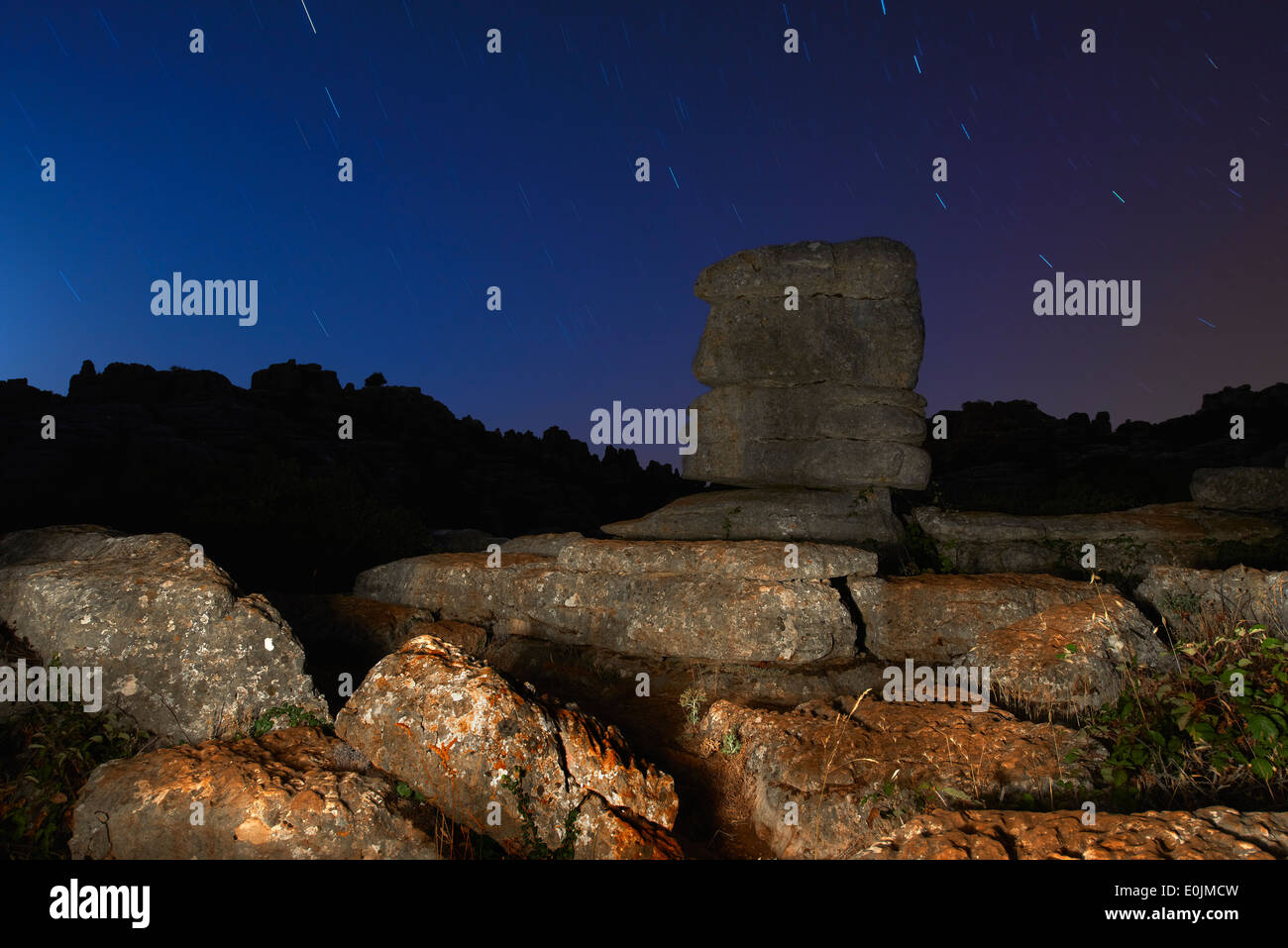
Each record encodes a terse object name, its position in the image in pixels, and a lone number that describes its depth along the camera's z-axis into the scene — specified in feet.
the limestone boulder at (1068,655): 20.54
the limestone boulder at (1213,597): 22.34
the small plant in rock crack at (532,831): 15.25
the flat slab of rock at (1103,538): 30.12
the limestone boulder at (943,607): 25.32
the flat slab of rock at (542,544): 34.04
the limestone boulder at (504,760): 15.64
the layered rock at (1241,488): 31.40
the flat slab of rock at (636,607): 25.94
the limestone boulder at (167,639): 19.33
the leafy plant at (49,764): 15.97
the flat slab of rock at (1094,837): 11.38
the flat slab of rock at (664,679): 25.14
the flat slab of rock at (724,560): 26.73
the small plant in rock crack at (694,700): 23.76
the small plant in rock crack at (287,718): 19.26
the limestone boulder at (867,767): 15.89
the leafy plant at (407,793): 15.92
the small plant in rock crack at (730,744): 20.67
